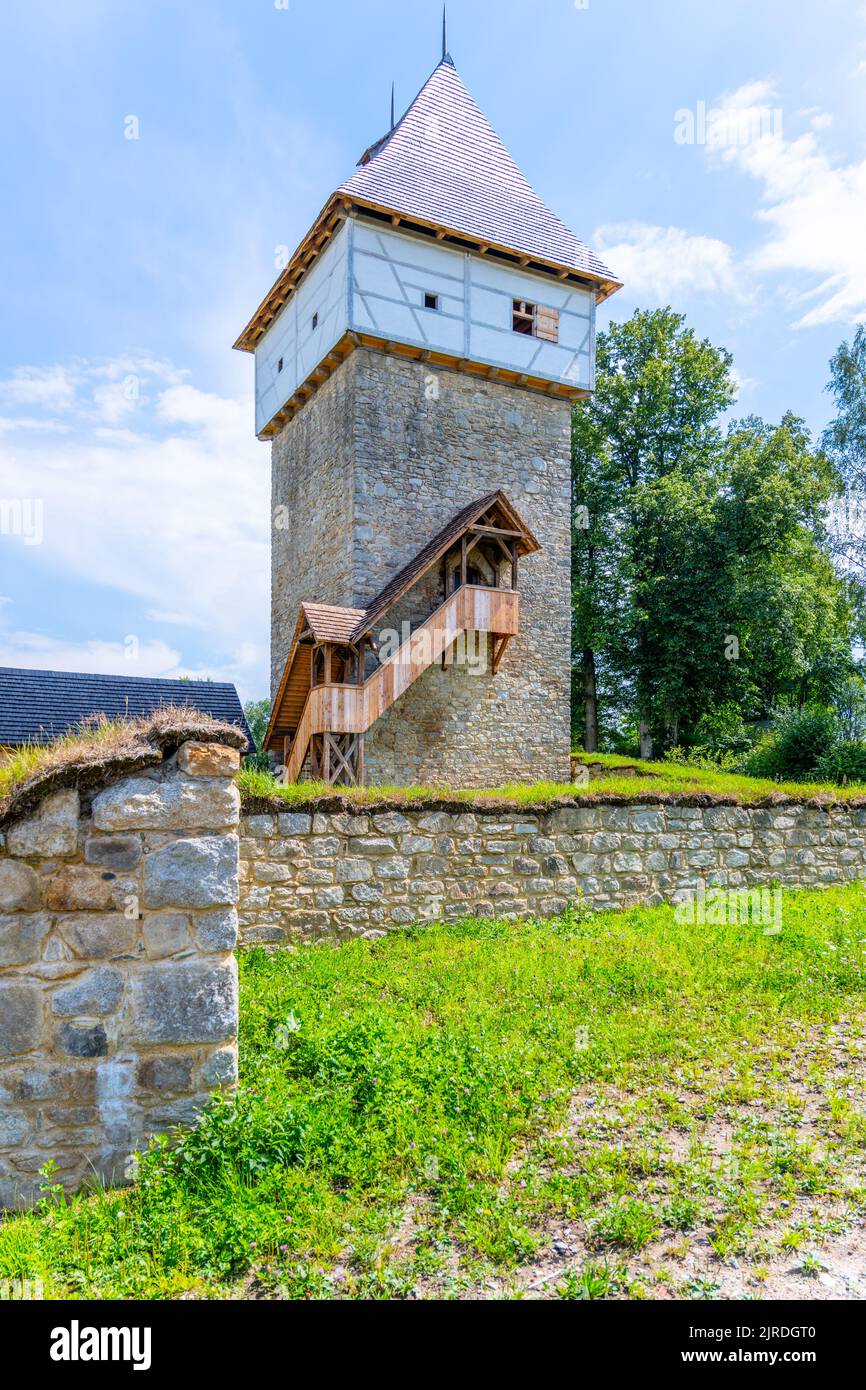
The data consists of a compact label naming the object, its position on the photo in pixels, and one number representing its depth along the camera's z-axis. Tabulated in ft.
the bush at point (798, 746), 58.70
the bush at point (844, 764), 55.16
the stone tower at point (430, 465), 50.03
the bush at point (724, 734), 74.64
